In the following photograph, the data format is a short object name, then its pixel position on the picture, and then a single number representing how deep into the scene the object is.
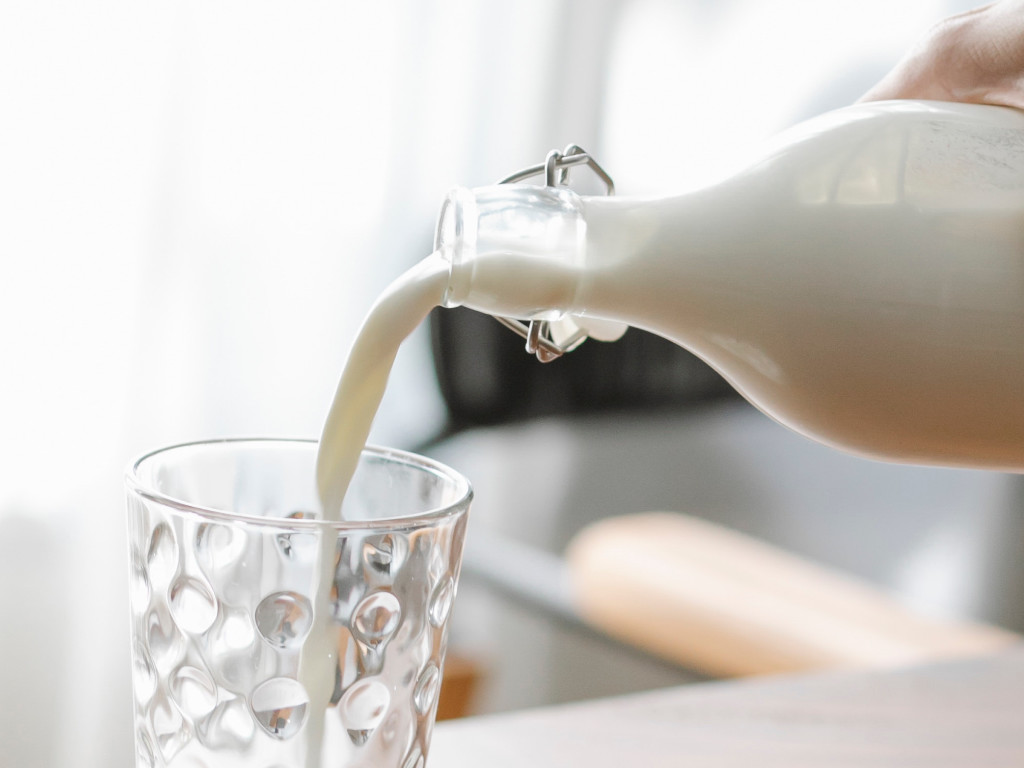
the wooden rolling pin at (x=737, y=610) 1.61
